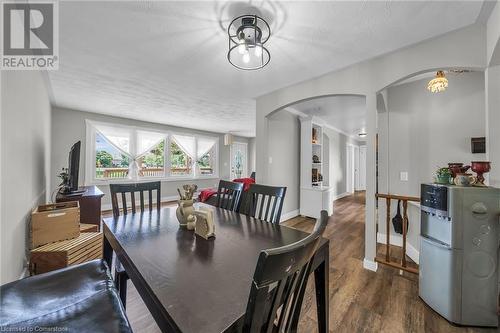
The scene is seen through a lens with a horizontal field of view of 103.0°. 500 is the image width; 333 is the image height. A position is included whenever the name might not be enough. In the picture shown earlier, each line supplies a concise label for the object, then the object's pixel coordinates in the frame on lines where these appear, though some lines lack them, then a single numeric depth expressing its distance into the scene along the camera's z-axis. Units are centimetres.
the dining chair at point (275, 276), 47
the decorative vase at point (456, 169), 174
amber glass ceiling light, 226
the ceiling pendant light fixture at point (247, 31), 167
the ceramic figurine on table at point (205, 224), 122
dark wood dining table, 62
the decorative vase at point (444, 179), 177
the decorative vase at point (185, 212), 139
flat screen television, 286
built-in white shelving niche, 437
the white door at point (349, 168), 781
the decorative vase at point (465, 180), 163
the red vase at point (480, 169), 158
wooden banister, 220
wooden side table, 286
